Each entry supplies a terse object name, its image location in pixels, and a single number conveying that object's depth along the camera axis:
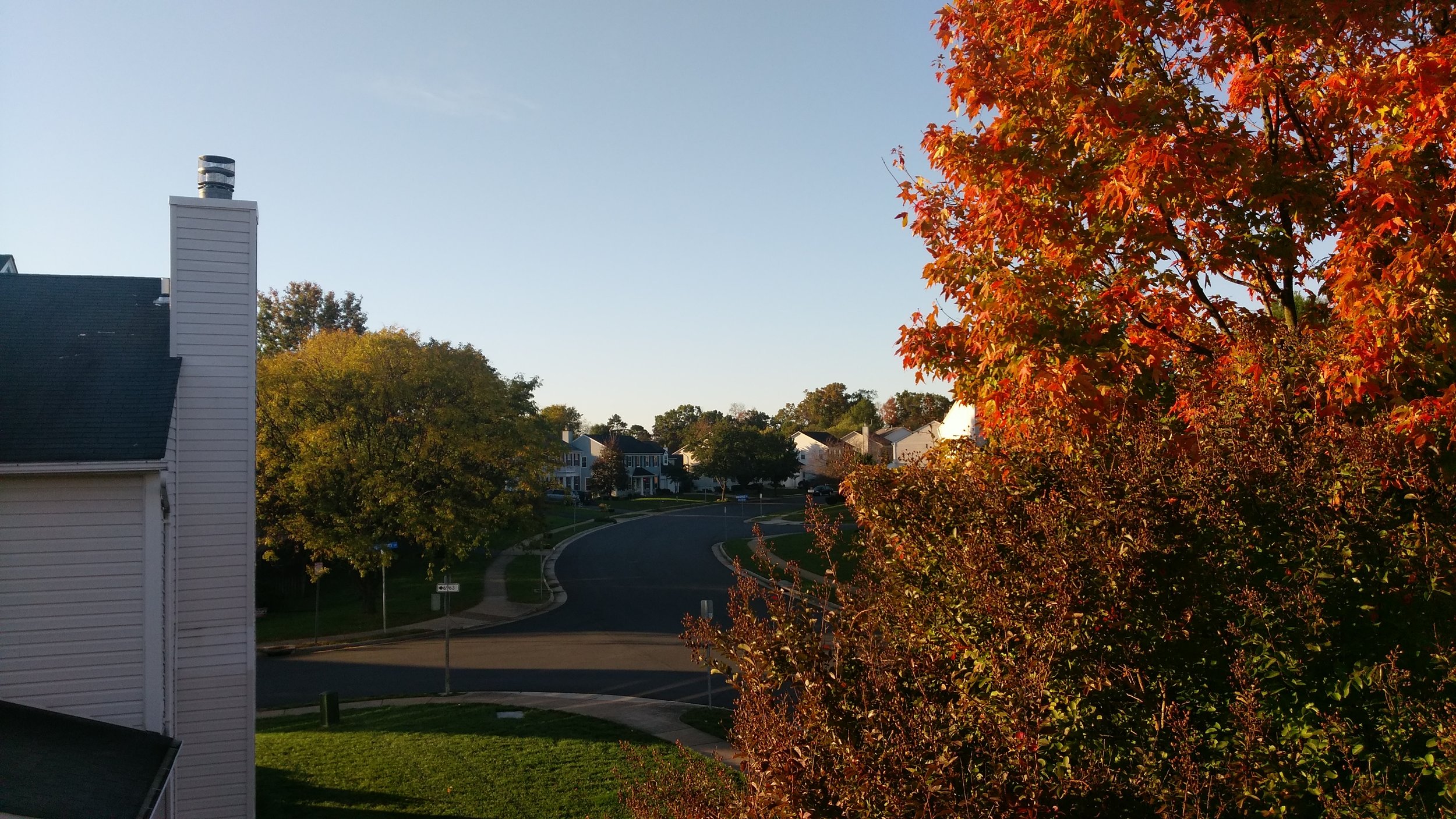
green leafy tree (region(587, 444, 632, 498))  92.06
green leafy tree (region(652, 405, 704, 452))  143.88
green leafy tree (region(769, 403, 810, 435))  143.75
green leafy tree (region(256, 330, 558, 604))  30.64
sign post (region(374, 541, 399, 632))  30.45
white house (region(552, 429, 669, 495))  106.12
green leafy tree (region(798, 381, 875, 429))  146.38
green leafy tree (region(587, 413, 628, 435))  148.25
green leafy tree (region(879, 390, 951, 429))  100.23
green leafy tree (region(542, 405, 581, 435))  103.94
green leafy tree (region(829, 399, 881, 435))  127.29
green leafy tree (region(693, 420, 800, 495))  90.19
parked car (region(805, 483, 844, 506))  72.06
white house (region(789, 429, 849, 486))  99.28
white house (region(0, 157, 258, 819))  9.25
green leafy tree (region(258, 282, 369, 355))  58.66
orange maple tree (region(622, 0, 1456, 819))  4.09
